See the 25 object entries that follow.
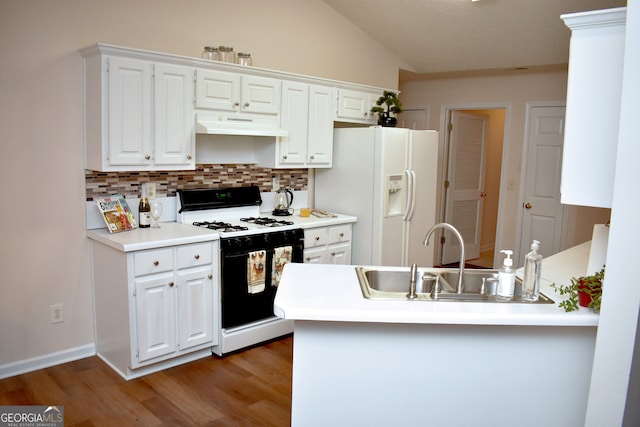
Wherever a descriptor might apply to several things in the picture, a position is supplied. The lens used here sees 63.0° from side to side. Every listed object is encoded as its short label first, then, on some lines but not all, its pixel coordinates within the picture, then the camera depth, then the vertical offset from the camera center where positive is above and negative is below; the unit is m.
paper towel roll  2.43 -0.40
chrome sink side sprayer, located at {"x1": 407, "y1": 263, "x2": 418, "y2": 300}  2.28 -0.55
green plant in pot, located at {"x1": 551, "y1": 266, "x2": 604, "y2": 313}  2.17 -0.54
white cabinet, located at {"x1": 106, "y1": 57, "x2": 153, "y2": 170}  3.33 +0.24
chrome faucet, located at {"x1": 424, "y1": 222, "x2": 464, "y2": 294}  2.30 -0.45
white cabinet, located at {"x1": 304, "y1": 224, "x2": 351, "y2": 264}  4.30 -0.75
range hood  3.75 +0.22
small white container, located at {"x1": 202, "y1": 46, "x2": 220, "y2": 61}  3.90 +0.74
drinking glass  3.81 -0.45
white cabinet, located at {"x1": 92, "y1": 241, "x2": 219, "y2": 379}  3.29 -1.01
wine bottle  3.70 -0.44
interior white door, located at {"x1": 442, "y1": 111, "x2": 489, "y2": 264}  6.68 -0.25
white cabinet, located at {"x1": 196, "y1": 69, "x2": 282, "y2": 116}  3.78 +0.46
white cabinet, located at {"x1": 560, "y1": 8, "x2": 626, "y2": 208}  2.08 +0.25
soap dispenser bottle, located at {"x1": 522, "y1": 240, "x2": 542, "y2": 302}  2.28 -0.49
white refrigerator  4.60 -0.28
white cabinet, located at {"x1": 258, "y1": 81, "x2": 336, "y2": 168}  4.36 +0.24
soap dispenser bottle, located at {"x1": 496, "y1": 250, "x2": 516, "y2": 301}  2.31 -0.53
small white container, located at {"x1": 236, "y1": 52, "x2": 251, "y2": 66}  4.08 +0.75
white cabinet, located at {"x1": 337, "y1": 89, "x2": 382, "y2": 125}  4.82 +0.50
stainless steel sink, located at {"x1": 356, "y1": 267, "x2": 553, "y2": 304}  2.60 -0.59
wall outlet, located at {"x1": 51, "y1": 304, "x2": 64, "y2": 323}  3.54 -1.12
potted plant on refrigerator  4.91 +0.48
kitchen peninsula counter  2.24 -0.91
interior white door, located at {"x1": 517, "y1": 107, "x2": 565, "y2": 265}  5.71 -0.18
